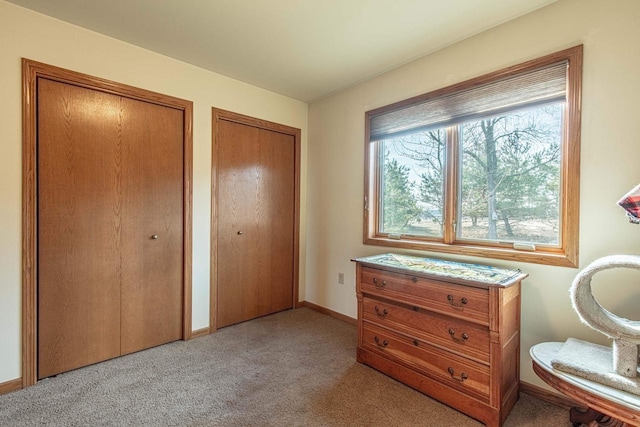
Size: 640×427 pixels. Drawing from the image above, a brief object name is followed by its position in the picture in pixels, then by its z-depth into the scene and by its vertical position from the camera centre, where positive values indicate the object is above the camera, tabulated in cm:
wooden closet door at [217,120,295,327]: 300 -13
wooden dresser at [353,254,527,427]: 165 -75
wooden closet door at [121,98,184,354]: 242 -15
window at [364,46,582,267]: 184 +35
